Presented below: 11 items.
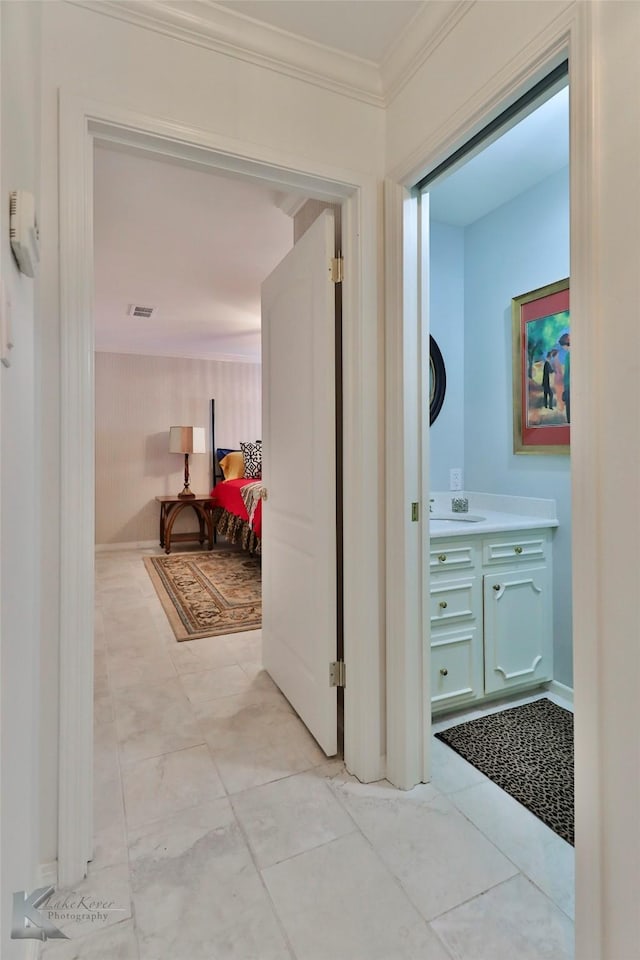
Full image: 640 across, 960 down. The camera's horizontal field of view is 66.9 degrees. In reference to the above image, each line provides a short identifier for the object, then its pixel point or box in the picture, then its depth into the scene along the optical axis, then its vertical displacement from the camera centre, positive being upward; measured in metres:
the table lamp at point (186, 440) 5.75 +0.48
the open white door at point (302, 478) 1.83 +0.01
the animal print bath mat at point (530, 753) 1.60 -1.06
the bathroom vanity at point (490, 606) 2.07 -0.57
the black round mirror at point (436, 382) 2.84 +0.58
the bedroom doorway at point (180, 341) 2.24 +1.45
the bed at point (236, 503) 4.57 -0.23
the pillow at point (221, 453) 6.29 +0.36
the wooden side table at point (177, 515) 5.69 -0.43
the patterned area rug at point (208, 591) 3.31 -0.92
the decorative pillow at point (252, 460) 5.94 +0.25
